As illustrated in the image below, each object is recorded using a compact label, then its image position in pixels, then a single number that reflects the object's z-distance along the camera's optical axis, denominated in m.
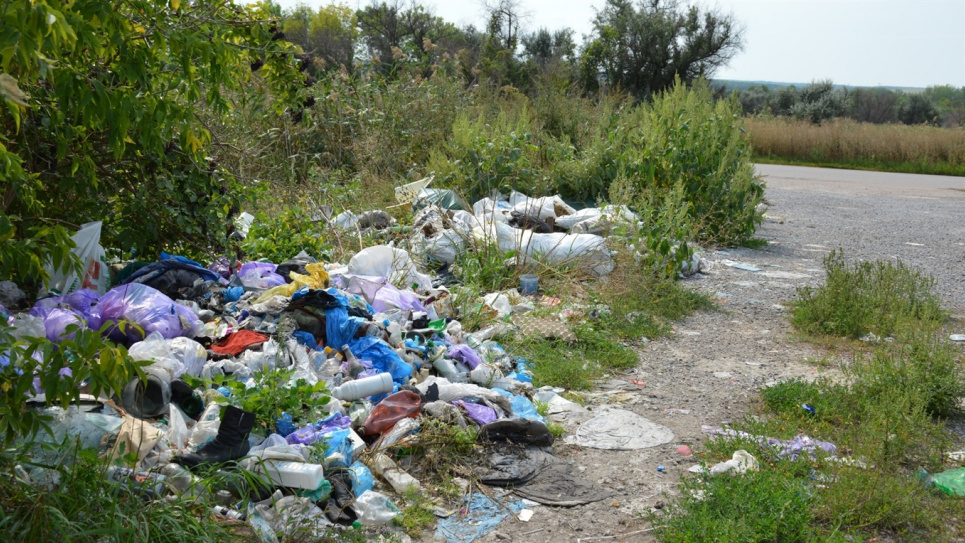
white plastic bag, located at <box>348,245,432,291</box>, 5.54
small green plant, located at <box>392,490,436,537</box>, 2.96
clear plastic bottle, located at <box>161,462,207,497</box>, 2.78
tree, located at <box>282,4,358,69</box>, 28.90
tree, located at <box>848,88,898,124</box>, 34.34
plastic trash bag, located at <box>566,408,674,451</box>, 3.81
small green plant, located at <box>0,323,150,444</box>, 2.01
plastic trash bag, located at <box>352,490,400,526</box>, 2.94
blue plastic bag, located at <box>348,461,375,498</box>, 3.10
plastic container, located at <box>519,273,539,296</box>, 6.12
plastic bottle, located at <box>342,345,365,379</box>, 4.11
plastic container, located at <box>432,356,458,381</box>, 4.33
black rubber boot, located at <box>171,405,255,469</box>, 2.99
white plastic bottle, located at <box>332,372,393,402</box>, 3.81
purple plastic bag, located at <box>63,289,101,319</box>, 4.02
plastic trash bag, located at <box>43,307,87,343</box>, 3.69
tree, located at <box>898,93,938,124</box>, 34.81
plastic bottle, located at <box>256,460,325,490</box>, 2.94
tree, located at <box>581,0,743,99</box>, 24.44
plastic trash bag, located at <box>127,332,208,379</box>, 3.54
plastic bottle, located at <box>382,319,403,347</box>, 4.44
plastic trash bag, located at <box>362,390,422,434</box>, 3.56
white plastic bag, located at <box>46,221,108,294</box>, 4.26
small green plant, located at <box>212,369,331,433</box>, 3.23
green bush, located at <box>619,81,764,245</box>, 8.00
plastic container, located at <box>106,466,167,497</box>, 2.68
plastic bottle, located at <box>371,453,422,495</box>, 3.19
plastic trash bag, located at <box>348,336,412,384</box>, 4.14
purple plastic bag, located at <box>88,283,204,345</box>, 3.89
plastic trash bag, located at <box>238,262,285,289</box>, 4.99
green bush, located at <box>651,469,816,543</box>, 2.76
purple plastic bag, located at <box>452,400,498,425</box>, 3.70
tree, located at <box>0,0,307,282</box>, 2.21
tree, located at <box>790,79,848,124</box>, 30.03
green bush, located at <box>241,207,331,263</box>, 5.68
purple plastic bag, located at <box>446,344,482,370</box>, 4.49
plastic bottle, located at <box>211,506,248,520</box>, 2.77
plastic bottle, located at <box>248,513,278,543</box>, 2.68
